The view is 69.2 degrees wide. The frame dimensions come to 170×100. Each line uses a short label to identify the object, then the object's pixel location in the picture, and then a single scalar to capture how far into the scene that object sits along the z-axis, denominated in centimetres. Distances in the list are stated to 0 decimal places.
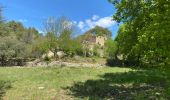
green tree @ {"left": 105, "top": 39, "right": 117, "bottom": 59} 2347
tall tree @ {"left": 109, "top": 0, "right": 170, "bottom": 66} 385
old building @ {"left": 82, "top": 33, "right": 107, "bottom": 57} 2777
